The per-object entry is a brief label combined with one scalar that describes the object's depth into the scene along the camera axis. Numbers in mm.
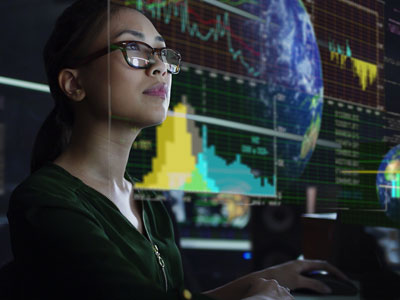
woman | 644
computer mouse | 906
